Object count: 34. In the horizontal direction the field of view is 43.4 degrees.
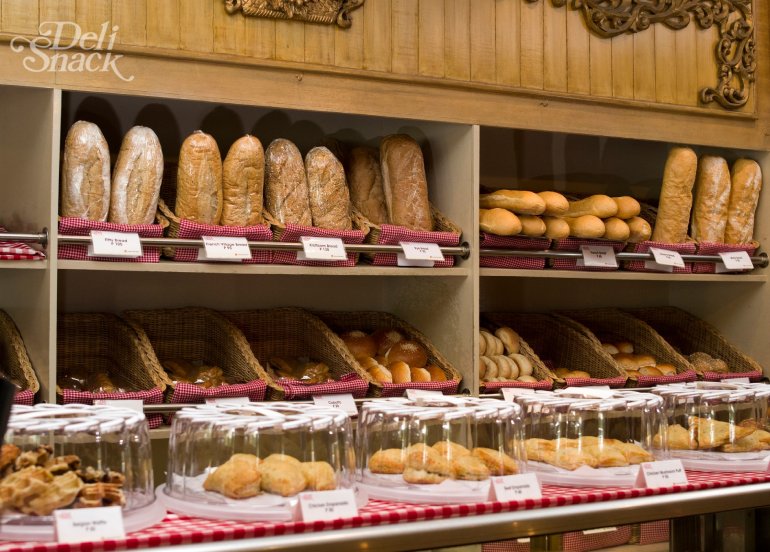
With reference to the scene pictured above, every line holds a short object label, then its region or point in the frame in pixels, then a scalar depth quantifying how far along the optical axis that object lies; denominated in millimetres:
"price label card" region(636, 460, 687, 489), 1753
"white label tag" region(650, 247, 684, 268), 3305
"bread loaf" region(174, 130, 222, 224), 2688
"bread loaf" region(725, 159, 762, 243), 3523
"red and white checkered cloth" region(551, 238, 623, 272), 3189
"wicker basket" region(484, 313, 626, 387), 3273
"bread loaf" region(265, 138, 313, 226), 2840
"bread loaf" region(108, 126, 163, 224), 2617
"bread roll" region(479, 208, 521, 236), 3012
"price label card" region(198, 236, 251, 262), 2605
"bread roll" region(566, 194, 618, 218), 3244
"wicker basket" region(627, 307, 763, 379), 3580
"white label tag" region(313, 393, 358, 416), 2717
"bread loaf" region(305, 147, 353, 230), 2877
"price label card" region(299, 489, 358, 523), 1453
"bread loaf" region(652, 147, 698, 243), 3422
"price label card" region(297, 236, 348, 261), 2730
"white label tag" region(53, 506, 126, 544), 1291
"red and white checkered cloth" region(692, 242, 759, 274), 3430
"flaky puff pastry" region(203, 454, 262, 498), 1459
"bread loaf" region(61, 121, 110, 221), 2535
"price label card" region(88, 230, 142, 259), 2467
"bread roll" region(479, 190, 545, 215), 3090
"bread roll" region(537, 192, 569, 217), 3159
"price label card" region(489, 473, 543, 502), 1606
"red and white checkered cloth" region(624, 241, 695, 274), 3336
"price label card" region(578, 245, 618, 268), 3211
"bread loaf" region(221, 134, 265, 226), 2732
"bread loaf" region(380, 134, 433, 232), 3010
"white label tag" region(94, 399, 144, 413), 2451
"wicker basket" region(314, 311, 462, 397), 3004
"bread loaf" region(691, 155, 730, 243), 3490
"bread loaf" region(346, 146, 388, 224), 3098
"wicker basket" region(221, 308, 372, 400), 3086
